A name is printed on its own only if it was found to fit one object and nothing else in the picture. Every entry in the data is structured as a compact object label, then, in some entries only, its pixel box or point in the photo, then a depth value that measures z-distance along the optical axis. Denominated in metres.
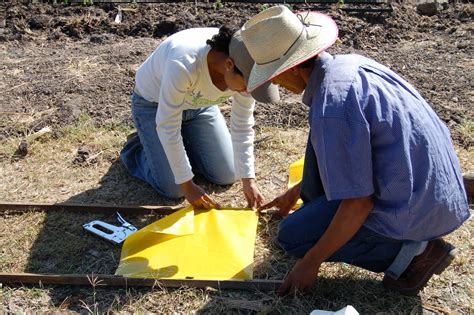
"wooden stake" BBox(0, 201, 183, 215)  3.58
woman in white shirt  3.03
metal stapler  3.33
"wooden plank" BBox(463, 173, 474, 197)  3.41
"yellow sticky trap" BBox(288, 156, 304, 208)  3.77
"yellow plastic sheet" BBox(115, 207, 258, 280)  2.99
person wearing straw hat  2.24
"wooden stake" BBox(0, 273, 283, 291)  2.86
